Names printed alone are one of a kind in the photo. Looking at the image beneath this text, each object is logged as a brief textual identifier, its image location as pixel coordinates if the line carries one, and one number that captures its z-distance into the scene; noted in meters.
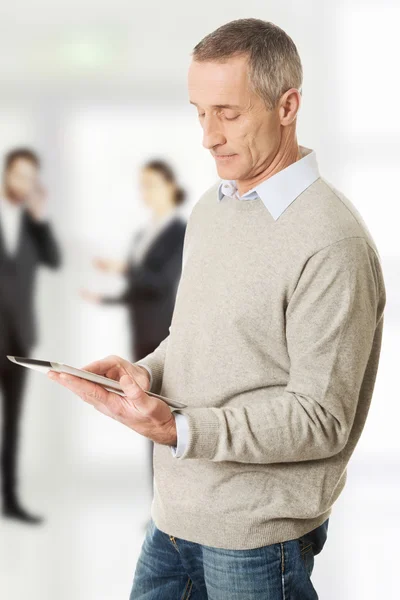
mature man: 1.12
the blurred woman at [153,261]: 3.60
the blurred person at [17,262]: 3.62
